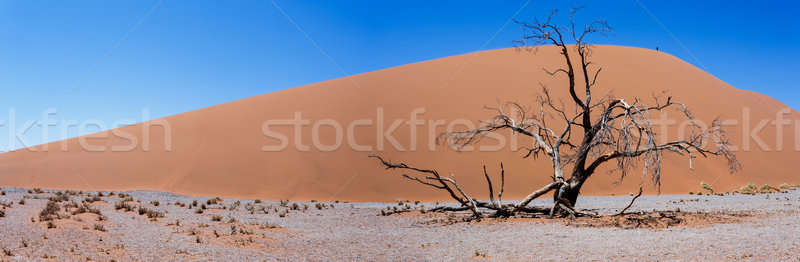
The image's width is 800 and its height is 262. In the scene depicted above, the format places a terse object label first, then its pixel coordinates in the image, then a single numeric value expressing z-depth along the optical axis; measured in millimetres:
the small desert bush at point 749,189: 20462
